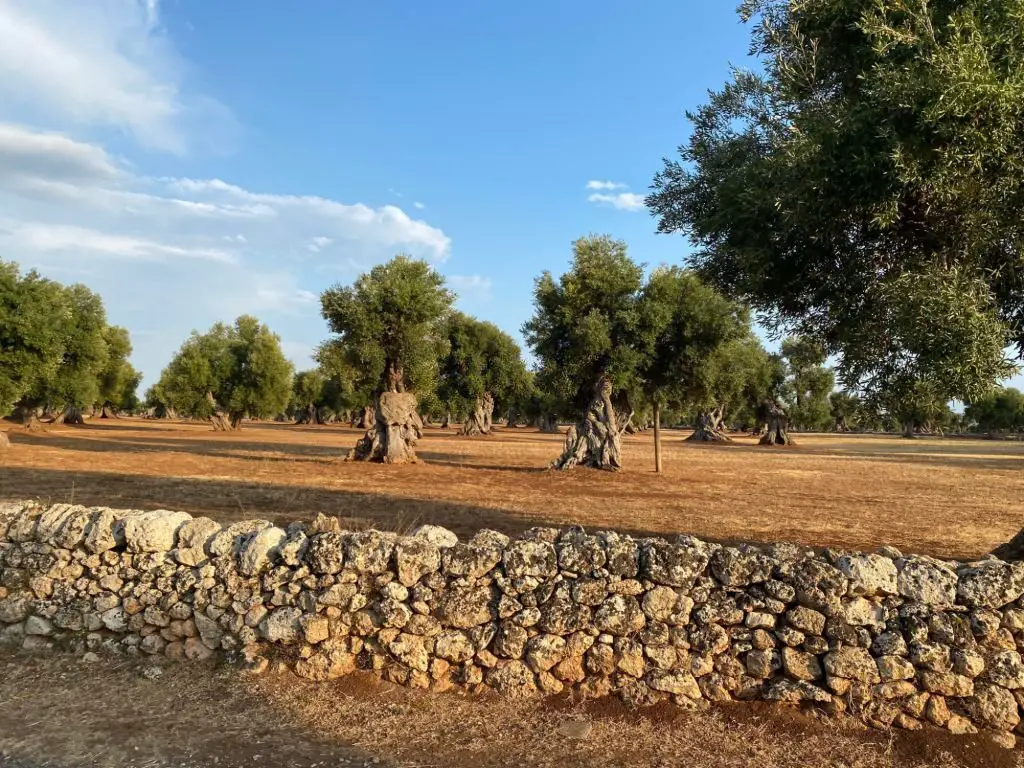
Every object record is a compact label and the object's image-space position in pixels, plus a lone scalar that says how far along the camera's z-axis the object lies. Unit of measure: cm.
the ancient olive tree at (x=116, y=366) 5353
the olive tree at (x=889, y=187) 559
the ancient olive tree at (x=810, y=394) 5566
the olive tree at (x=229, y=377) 5756
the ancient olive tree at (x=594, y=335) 2262
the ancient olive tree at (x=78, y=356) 3450
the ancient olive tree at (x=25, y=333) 2659
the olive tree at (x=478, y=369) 4972
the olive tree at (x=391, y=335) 2645
